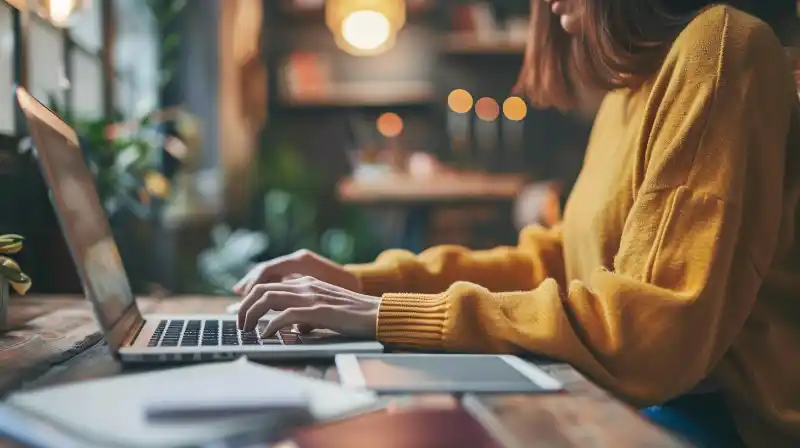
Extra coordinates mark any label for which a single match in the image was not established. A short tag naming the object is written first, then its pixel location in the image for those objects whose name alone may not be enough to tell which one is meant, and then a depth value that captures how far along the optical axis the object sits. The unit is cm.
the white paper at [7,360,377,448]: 46
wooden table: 50
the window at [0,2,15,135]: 128
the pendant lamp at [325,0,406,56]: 349
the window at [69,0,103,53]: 207
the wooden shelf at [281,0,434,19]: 408
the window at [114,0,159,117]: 266
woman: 71
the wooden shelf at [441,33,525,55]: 401
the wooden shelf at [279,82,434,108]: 406
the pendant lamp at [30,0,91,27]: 157
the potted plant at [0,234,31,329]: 94
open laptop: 68
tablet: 60
